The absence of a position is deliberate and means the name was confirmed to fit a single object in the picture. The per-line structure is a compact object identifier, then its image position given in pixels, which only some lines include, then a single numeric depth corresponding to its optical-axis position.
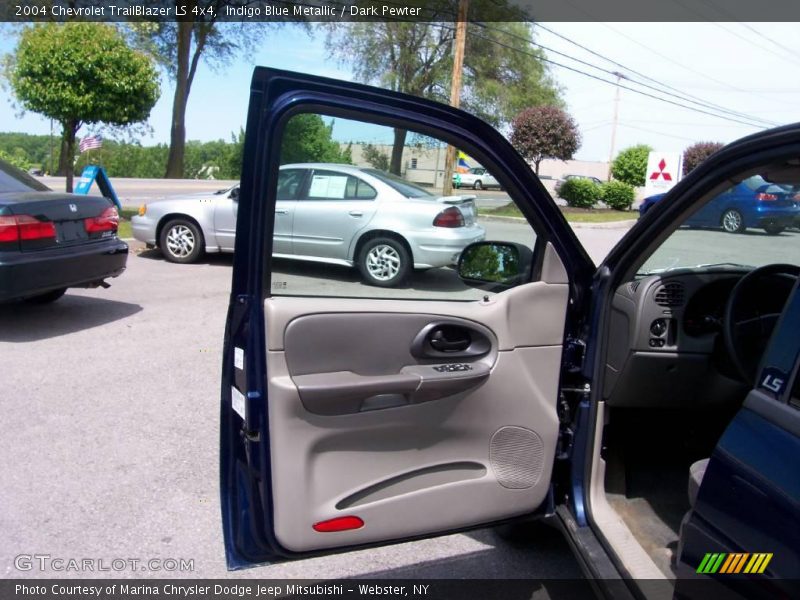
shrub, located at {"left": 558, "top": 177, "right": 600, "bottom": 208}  26.45
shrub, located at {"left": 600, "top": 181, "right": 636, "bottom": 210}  27.05
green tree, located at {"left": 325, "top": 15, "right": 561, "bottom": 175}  27.09
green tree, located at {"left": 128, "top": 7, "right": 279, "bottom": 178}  29.64
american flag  13.92
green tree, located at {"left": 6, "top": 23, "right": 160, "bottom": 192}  12.77
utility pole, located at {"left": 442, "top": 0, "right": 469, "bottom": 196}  18.16
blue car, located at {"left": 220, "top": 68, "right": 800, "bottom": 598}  1.95
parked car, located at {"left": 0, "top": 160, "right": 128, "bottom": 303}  5.87
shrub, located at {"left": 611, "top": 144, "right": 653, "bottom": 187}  30.25
